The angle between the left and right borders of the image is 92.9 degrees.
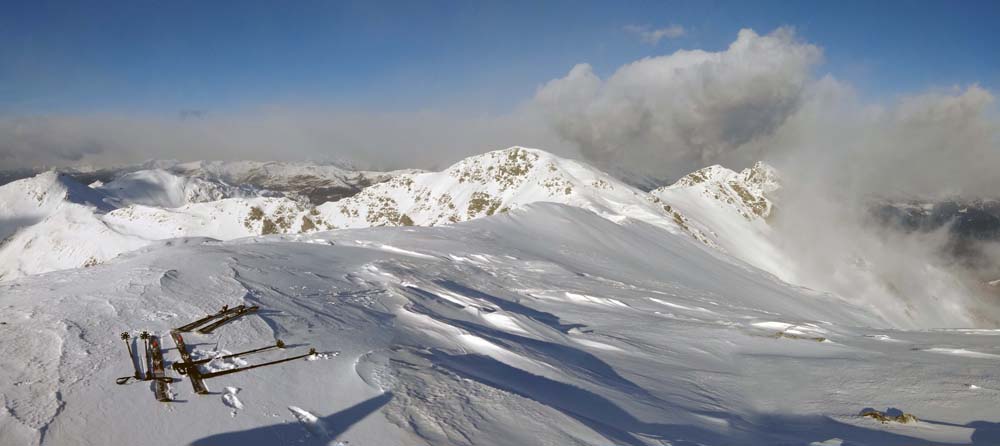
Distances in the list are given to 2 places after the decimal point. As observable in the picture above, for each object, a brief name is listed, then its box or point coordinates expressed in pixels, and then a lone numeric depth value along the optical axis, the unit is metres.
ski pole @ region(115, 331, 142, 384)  4.98
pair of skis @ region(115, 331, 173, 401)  4.91
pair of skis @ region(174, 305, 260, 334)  6.60
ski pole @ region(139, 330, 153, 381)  5.16
